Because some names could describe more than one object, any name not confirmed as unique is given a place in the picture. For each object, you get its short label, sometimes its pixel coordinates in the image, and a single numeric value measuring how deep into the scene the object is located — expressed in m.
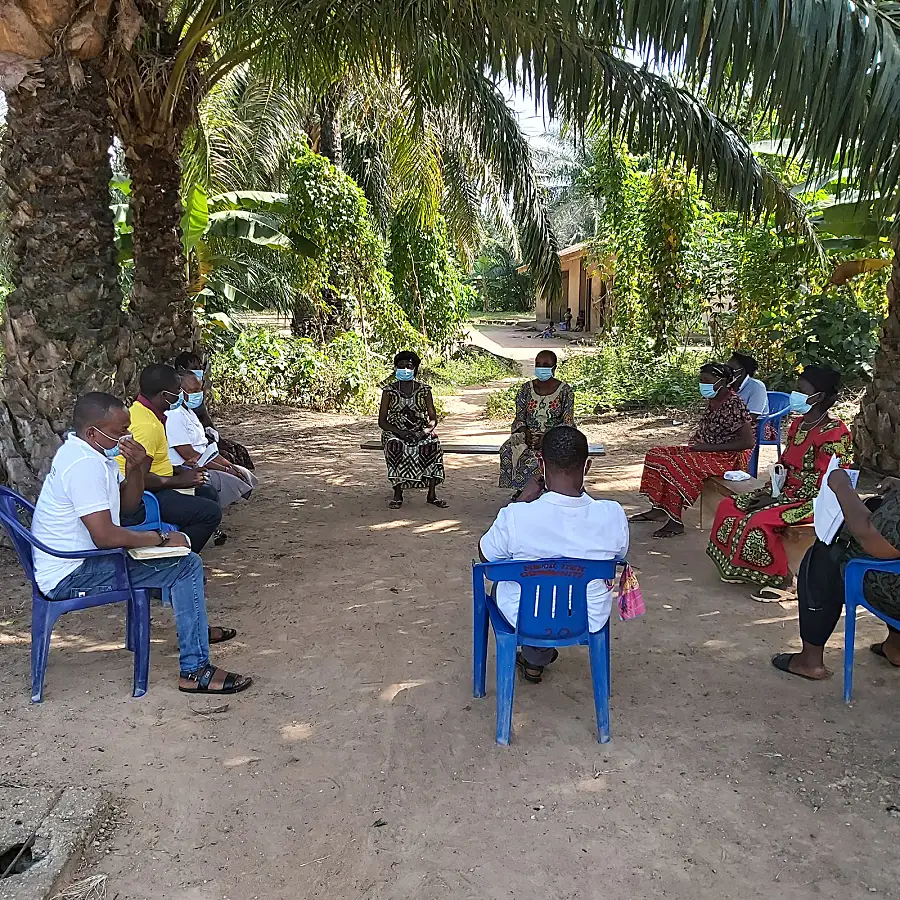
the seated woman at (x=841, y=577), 3.36
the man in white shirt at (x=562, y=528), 3.23
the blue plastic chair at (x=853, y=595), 3.35
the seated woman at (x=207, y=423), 6.04
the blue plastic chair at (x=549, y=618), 3.15
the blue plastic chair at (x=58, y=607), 3.51
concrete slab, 2.39
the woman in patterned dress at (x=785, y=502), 4.44
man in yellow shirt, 4.77
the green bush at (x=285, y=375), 11.67
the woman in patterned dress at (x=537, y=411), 6.30
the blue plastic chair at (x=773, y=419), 6.76
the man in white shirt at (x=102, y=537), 3.39
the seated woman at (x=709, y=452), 5.75
